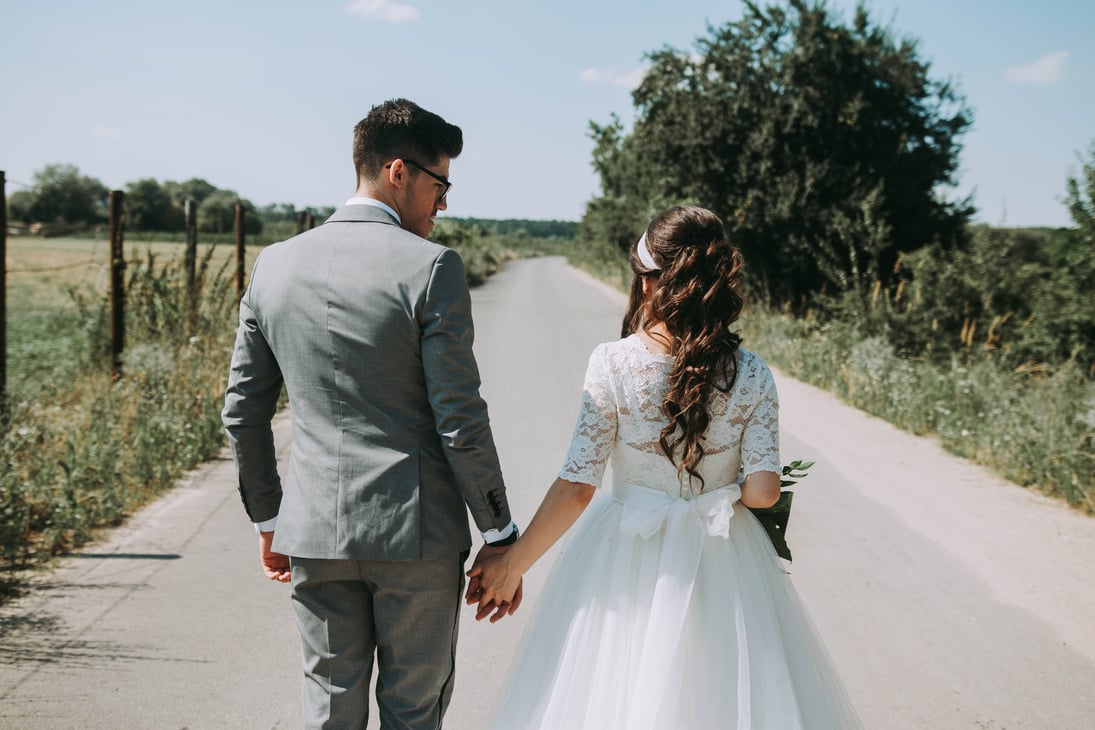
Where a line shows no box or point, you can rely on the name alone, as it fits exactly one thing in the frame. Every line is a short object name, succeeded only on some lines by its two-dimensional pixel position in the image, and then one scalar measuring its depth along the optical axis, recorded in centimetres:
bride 238
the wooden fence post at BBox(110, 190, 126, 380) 843
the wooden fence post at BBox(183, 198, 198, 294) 978
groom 225
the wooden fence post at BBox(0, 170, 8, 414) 628
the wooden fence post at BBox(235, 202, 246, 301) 1169
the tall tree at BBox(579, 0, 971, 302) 1811
